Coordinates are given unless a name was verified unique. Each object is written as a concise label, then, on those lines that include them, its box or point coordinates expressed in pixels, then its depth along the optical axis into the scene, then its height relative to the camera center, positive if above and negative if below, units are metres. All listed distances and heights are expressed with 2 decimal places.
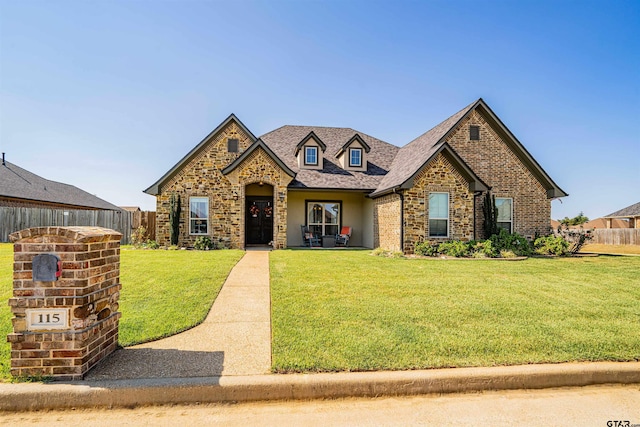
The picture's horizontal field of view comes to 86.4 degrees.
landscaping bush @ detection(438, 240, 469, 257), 13.27 -0.96
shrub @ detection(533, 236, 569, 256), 14.30 -0.89
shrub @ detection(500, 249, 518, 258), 12.96 -1.13
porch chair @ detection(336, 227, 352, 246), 17.56 -0.66
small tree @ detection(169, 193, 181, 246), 15.58 +0.25
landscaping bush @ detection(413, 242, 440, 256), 13.65 -1.01
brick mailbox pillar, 3.33 -0.80
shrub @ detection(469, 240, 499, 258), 13.23 -0.99
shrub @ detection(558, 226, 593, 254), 14.70 -0.63
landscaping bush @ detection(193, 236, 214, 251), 15.48 -0.97
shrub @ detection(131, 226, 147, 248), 17.11 -0.72
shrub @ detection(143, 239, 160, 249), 15.73 -1.04
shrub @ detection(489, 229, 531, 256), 14.00 -0.77
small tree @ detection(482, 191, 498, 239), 15.41 +0.34
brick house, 14.55 +1.67
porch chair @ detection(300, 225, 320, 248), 17.35 -0.75
